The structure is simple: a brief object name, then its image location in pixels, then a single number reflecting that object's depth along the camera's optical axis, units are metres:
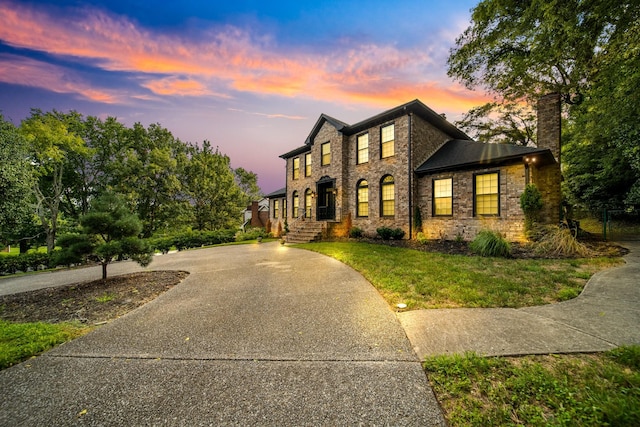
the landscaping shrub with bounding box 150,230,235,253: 15.12
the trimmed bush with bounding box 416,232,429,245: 10.53
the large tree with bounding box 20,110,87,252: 16.31
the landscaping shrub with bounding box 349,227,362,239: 13.09
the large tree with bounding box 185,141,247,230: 23.20
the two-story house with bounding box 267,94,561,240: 9.44
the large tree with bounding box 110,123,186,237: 21.44
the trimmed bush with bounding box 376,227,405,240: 11.72
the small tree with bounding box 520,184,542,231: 8.61
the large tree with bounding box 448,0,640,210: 3.92
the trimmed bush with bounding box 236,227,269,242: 18.86
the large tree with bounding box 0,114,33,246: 6.66
